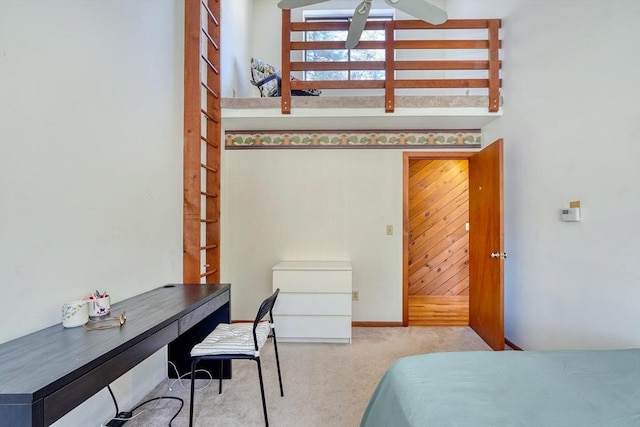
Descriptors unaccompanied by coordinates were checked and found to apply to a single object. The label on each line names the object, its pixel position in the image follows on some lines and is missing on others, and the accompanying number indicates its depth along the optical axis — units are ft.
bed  2.99
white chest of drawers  9.80
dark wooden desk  2.69
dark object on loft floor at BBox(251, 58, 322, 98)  10.31
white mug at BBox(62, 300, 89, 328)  4.36
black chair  5.64
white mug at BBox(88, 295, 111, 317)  4.69
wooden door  8.78
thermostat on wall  6.66
